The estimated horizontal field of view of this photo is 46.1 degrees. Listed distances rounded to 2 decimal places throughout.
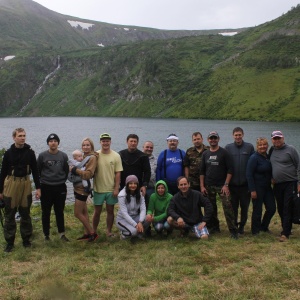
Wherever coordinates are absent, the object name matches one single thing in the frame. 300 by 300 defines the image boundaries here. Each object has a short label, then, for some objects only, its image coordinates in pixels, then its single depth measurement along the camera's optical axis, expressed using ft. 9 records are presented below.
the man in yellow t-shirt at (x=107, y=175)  31.73
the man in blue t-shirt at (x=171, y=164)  33.68
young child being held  31.32
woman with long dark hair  30.99
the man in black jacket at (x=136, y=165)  32.71
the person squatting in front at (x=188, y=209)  31.24
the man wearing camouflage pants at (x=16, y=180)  29.48
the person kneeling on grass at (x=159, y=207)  32.27
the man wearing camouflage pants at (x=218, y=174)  31.63
